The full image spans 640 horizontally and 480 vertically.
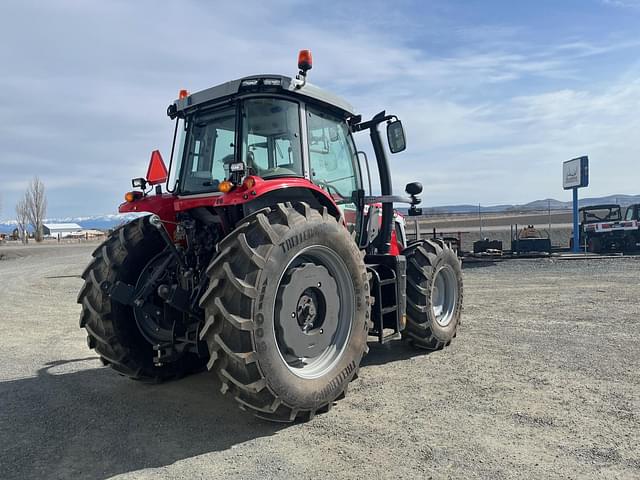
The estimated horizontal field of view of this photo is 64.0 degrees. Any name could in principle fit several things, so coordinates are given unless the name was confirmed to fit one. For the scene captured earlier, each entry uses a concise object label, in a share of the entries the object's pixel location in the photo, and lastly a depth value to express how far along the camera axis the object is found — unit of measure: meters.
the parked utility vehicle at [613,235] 21.80
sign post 22.73
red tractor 3.62
